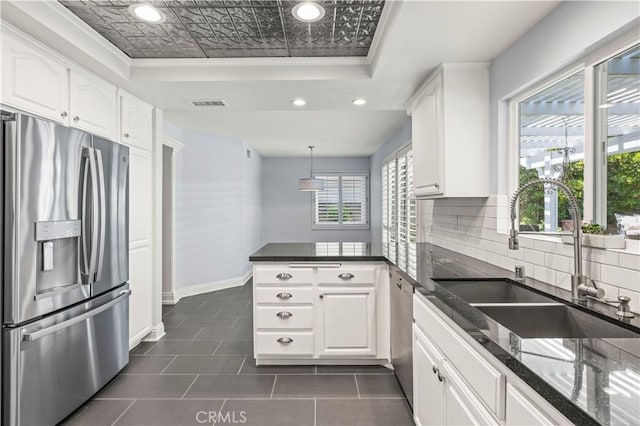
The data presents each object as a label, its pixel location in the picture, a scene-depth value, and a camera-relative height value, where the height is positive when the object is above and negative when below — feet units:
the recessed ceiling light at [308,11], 6.51 +3.84
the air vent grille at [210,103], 10.31 +3.29
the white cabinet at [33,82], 6.18 +2.51
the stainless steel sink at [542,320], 4.49 -1.49
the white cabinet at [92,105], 7.83 +2.58
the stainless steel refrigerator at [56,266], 5.80 -1.06
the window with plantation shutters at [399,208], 10.40 +0.21
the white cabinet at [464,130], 7.98 +1.89
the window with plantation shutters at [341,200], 27.55 +0.93
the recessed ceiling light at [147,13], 6.55 +3.85
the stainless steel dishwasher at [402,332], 7.13 -2.70
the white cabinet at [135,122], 9.67 +2.65
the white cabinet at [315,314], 9.36 -2.76
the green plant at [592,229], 4.93 -0.23
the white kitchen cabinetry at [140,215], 10.05 -0.11
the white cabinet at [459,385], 2.99 -1.92
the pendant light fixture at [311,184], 21.80 +1.74
